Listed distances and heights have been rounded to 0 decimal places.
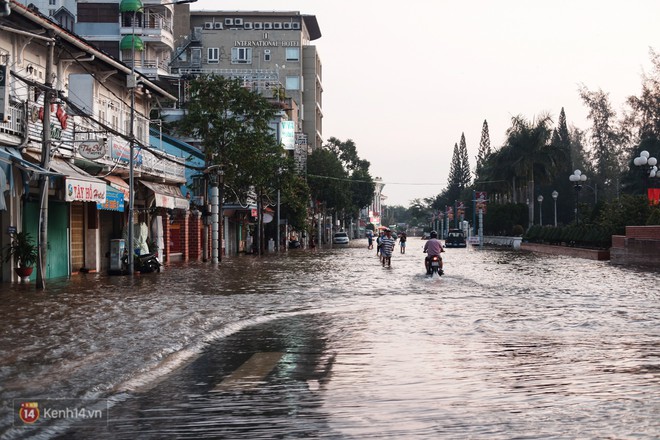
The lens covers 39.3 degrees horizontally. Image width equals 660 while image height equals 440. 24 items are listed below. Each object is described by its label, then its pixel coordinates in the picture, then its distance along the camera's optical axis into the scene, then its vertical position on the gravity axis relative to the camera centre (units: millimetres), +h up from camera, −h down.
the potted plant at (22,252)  26203 -454
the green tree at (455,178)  190250 +10936
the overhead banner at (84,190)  27530 +1400
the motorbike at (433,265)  29380 -1086
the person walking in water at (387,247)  39344 -675
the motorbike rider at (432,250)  29047 -596
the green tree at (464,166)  189500 +13362
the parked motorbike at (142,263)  33875 -1036
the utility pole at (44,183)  24375 +1435
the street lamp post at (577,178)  58281 +3272
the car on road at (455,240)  87688 -891
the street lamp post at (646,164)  43925 +3142
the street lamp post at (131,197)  32062 +1318
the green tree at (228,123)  51469 +6227
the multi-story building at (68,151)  26125 +2784
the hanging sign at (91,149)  29156 +2731
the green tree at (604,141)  90000 +8684
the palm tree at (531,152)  84875 +7162
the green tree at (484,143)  163625 +15529
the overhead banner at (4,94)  21266 +3327
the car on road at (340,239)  111250 -820
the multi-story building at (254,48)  107438 +22442
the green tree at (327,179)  104625 +6135
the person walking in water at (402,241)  63375 -664
